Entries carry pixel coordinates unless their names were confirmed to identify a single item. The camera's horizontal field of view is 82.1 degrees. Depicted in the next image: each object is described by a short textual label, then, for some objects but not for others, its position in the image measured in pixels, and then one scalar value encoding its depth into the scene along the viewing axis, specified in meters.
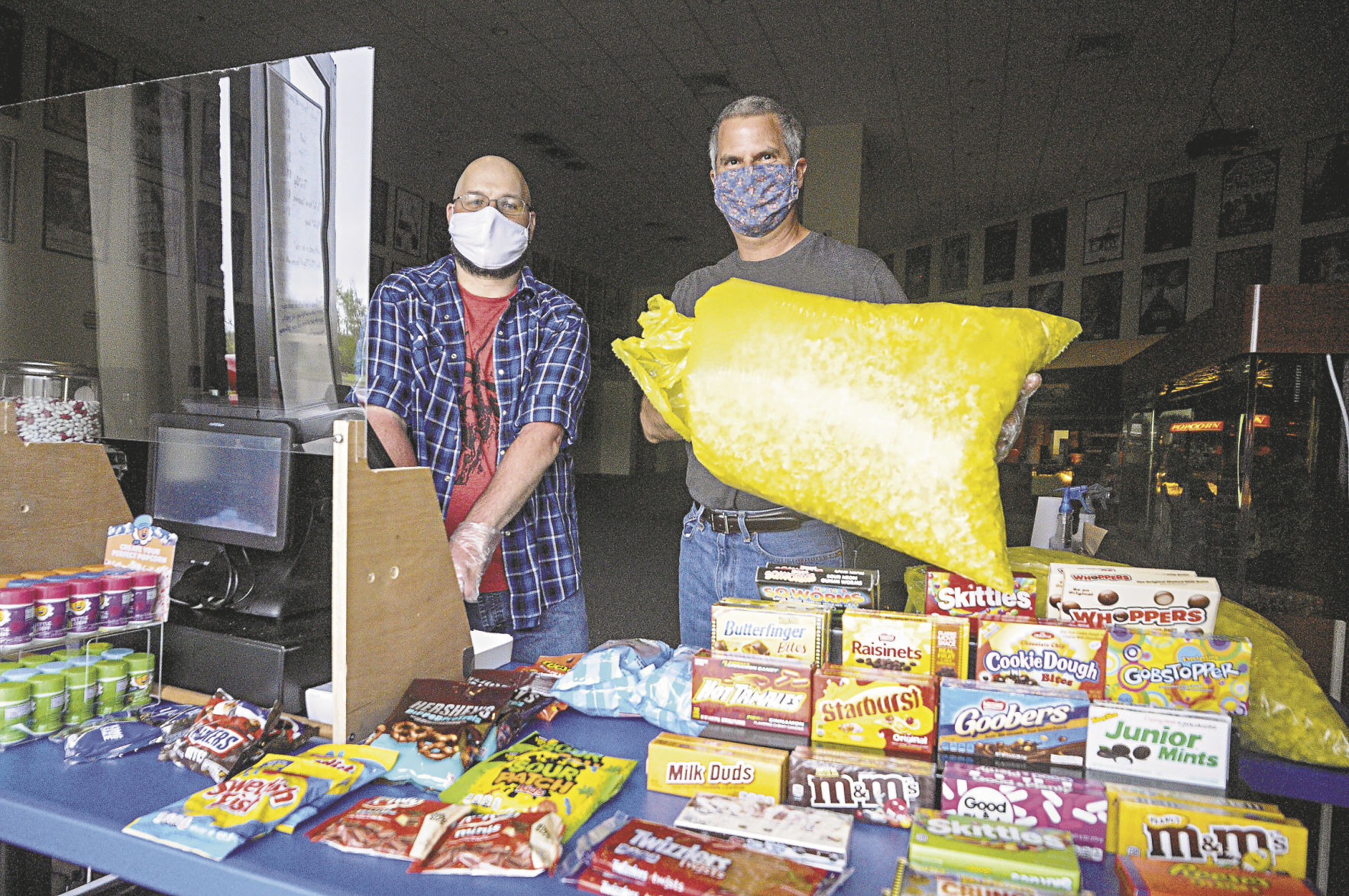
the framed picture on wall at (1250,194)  5.13
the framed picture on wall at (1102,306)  6.11
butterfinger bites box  0.85
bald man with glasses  1.60
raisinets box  0.82
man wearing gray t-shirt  1.38
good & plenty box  0.69
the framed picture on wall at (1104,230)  6.00
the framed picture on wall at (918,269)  7.29
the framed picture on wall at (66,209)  1.40
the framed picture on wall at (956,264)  7.05
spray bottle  2.21
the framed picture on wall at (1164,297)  5.70
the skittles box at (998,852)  0.59
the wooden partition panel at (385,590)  0.90
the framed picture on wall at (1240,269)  5.17
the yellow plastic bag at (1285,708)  0.92
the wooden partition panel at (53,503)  1.19
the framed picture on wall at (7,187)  1.97
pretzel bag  0.84
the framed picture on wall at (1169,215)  5.59
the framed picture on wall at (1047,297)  6.43
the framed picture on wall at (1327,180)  4.73
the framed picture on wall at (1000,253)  6.73
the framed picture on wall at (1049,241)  6.36
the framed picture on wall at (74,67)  3.23
